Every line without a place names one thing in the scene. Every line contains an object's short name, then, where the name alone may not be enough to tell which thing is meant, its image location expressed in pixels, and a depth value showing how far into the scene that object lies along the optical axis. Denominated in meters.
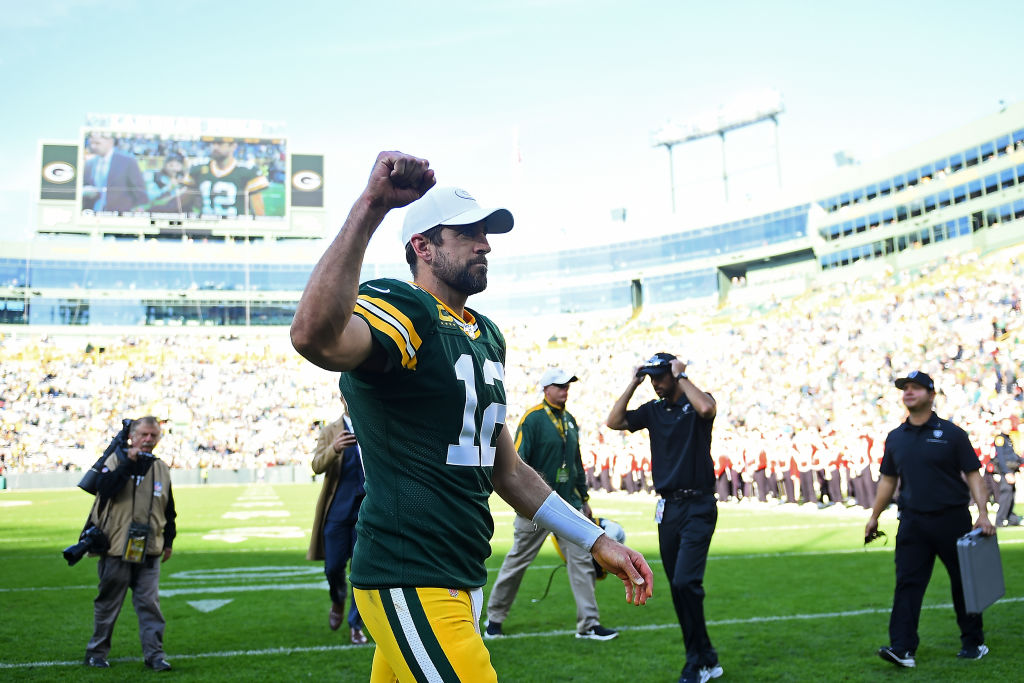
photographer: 6.68
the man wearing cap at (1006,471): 14.16
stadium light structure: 62.53
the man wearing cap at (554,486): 7.40
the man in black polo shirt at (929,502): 6.30
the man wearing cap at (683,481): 6.10
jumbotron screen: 60.56
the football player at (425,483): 2.49
